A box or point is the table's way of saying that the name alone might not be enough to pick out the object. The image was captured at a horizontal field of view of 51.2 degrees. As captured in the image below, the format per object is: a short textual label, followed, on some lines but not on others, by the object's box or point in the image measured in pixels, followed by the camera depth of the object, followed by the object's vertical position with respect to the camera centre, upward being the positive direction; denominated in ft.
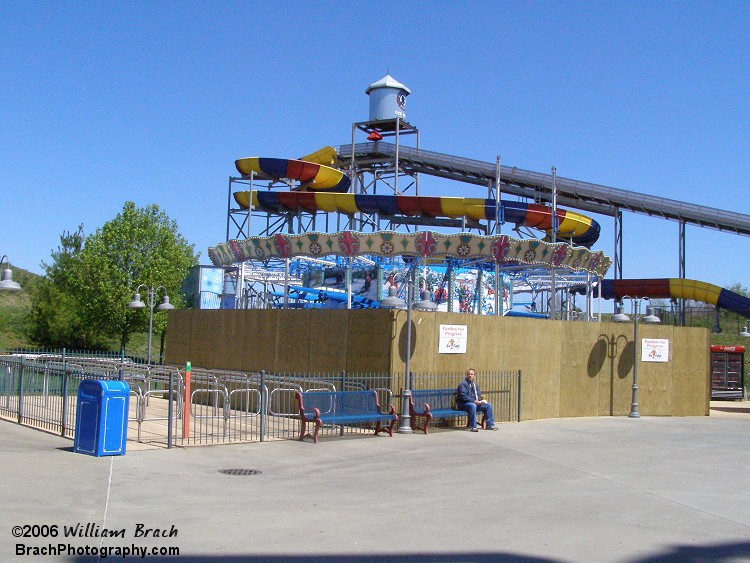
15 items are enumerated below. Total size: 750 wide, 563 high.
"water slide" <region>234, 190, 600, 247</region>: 117.91 +22.67
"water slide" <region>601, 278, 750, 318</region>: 140.46 +13.36
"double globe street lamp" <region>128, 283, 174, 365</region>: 84.50 +3.80
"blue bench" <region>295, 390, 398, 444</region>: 48.73 -3.93
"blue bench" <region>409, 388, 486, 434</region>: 54.85 -3.83
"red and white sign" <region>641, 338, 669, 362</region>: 75.20 +1.32
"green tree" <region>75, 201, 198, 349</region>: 148.36 +13.68
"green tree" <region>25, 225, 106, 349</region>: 155.74 +3.54
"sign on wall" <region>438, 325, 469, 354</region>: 59.82 +1.14
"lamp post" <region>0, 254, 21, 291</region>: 48.65 +3.06
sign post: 46.75 -4.13
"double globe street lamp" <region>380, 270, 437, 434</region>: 53.33 -2.32
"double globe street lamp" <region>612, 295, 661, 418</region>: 71.82 +2.73
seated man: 57.00 -3.47
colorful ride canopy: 78.84 +10.92
